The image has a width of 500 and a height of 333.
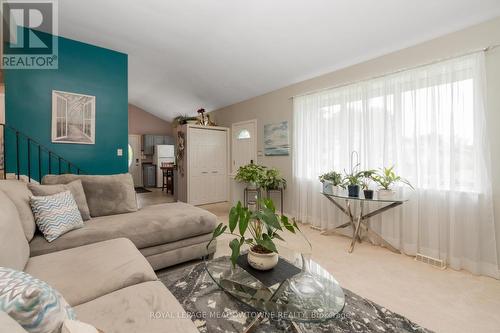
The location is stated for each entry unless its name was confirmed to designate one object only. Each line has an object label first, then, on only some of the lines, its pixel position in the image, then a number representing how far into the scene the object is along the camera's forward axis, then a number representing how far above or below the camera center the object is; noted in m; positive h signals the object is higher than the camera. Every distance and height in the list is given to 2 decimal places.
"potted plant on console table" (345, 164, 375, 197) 2.76 -0.20
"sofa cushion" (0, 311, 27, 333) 0.46 -0.34
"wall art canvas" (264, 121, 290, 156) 4.25 +0.54
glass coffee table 1.13 -0.74
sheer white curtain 2.20 +0.20
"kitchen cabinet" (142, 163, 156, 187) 8.26 -0.29
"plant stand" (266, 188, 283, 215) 4.28 -0.52
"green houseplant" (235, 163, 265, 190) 3.97 -0.13
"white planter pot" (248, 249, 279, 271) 1.44 -0.62
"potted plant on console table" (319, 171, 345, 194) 3.06 -0.23
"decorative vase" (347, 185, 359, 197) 2.77 -0.31
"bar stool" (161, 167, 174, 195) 6.95 -0.34
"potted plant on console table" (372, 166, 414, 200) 2.58 -0.19
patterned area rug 1.44 -1.04
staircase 2.97 +0.14
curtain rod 2.15 +1.17
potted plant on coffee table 1.36 -0.44
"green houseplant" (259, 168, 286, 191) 3.99 -0.25
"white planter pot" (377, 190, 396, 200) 2.57 -0.34
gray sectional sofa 0.99 -0.61
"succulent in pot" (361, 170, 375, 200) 2.68 -0.25
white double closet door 5.29 +0.03
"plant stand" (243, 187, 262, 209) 4.46 -0.60
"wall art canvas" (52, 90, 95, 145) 3.26 +0.77
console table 2.66 -0.67
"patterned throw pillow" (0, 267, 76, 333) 0.60 -0.38
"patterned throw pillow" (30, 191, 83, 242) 1.71 -0.38
